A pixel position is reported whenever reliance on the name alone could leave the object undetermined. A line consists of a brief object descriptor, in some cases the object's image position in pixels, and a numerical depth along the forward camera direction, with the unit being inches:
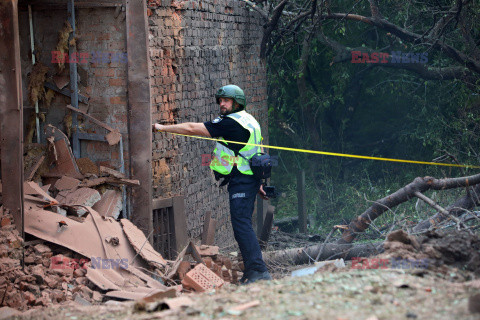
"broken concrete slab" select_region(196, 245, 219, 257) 550.3
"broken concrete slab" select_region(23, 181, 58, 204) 496.1
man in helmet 500.4
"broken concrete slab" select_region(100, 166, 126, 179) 536.1
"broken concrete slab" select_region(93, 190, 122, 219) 526.2
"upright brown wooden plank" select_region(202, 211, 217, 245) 637.3
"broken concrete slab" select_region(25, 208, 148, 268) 473.1
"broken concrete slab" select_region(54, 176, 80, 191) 522.3
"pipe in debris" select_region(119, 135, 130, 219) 544.1
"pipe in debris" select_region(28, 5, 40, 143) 548.7
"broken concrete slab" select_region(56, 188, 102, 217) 506.9
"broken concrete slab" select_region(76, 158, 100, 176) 544.1
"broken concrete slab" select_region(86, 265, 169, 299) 457.1
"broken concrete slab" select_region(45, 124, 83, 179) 534.3
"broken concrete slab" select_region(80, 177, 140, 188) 527.2
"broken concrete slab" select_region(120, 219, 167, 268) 505.7
